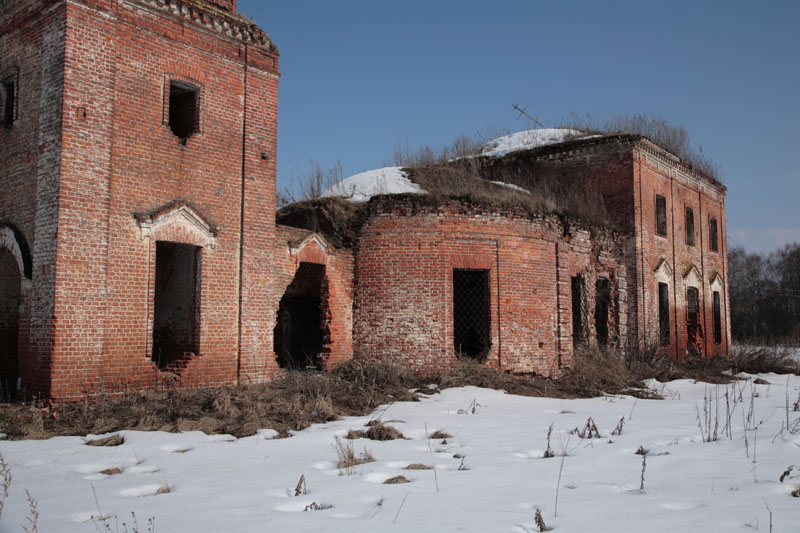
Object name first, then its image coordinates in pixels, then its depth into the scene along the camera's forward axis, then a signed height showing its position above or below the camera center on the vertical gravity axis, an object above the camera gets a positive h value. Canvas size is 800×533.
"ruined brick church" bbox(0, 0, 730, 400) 8.85 +1.38
